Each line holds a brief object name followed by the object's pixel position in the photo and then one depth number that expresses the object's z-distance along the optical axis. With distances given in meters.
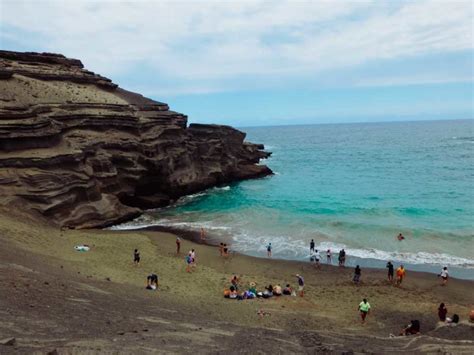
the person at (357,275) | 26.05
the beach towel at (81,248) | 28.02
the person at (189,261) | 28.17
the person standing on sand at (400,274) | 25.92
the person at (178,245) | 31.35
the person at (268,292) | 23.38
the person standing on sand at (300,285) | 24.12
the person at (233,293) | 22.86
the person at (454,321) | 18.93
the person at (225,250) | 31.52
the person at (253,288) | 23.35
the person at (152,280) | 22.70
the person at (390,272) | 26.28
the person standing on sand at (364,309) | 20.14
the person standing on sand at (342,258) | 29.36
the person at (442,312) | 20.11
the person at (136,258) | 26.93
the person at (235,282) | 23.97
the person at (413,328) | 18.55
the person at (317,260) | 29.33
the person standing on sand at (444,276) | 25.98
